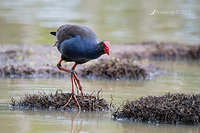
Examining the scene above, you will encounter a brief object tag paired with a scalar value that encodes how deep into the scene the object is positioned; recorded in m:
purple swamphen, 15.88
